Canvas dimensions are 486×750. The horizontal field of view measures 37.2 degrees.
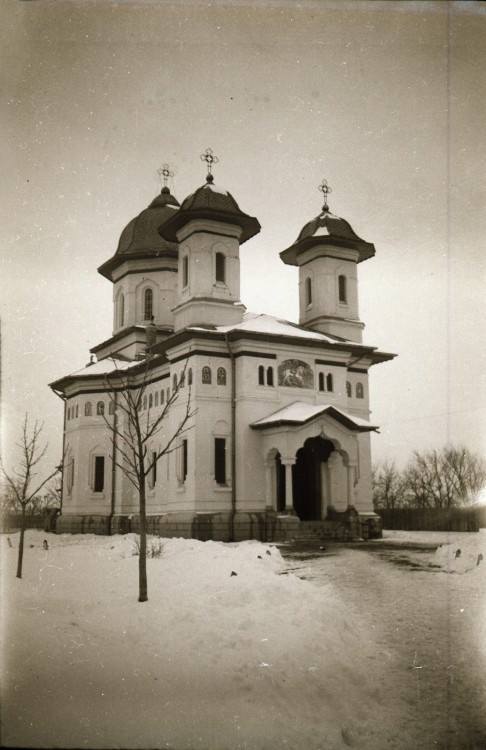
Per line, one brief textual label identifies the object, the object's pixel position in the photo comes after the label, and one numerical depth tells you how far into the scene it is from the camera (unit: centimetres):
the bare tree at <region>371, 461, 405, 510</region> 6009
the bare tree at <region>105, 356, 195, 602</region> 2553
